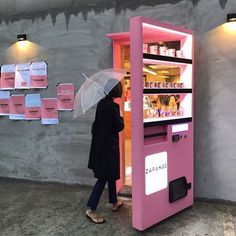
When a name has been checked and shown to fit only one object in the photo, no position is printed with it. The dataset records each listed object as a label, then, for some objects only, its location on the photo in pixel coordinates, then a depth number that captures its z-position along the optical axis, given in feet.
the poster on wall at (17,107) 19.16
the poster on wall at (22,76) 18.78
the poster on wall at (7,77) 19.24
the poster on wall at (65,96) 17.84
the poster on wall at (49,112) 18.33
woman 13.00
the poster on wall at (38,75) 18.38
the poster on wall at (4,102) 19.56
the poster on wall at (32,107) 18.74
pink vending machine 12.04
